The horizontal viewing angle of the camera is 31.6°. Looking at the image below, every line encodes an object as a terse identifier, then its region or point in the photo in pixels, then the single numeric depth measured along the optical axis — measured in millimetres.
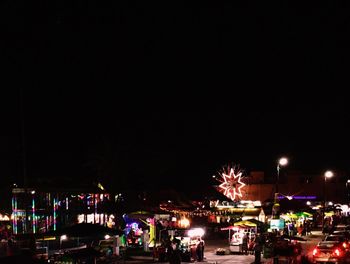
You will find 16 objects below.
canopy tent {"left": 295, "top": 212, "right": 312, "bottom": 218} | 54625
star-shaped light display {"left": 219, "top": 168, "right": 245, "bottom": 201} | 60219
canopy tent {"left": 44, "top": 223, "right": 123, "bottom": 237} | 25073
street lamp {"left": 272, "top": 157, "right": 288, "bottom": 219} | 46150
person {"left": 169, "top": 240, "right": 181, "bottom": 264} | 26344
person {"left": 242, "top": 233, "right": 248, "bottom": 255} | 36750
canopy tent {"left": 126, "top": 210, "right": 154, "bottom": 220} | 37319
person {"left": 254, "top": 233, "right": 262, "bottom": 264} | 28978
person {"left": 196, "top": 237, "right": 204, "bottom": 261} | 31859
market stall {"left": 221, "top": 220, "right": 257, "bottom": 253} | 36938
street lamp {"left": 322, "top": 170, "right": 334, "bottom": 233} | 68038
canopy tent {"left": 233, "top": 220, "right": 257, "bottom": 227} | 38162
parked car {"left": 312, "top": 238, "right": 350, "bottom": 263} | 28045
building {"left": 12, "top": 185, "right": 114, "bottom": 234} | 39000
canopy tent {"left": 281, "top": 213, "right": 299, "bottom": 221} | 53681
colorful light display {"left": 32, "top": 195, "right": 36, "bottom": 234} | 39009
